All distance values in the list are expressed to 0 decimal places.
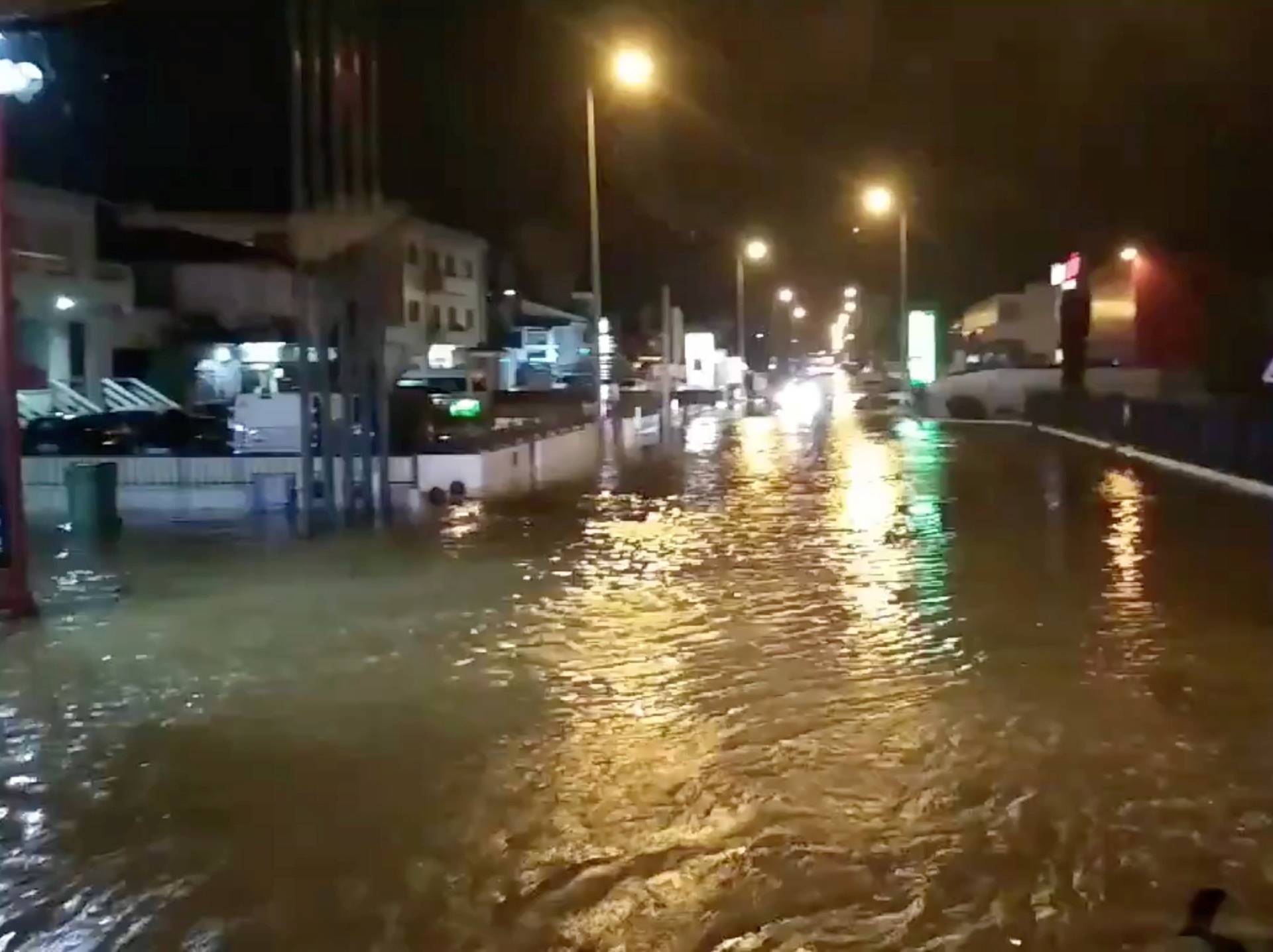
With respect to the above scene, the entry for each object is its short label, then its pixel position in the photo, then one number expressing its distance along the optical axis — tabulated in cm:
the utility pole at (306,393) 2008
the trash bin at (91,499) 2048
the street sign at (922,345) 6531
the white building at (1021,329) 6656
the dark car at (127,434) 3000
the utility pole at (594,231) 3512
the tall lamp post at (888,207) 5781
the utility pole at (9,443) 1355
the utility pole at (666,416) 4106
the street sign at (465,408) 3391
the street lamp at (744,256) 7150
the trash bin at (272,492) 2300
